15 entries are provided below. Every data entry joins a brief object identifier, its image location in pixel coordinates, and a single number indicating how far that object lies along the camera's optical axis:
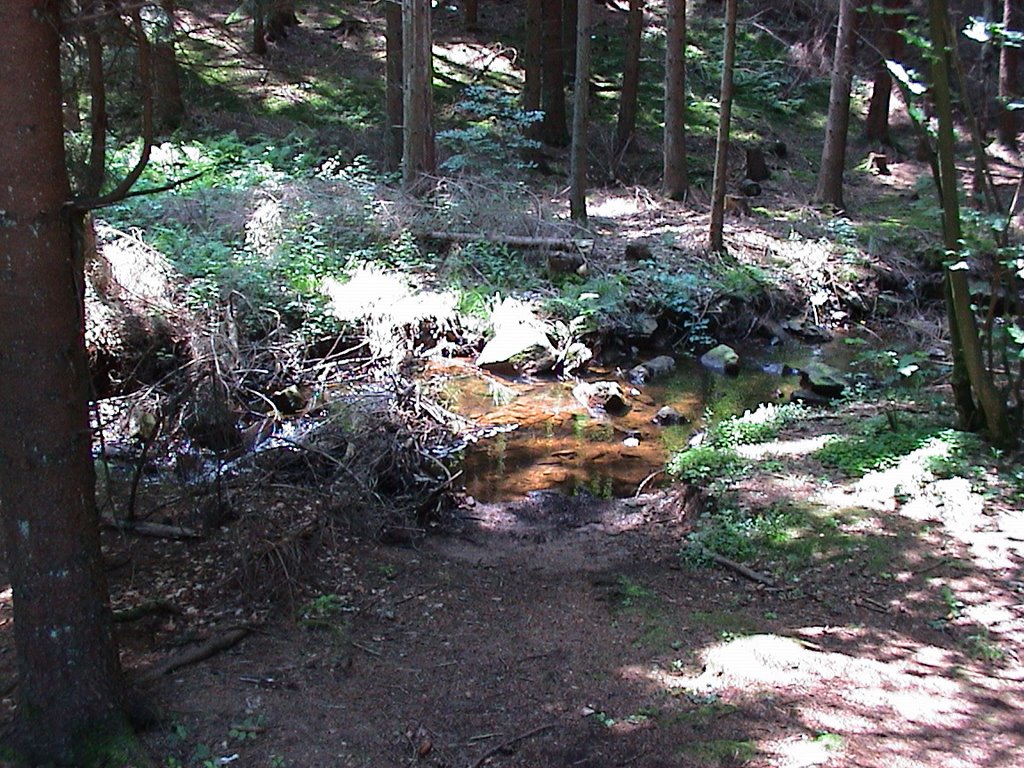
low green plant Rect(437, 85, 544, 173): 17.97
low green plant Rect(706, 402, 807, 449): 9.18
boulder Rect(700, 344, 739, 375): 13.52
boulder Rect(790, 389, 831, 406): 11.09
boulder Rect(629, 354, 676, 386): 13.09
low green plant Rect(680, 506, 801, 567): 6.74
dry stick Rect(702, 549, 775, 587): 6.32
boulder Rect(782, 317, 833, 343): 15.10
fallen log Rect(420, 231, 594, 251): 15.36
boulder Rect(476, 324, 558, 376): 13.18
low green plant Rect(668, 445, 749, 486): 8.00
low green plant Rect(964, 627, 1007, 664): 5.06
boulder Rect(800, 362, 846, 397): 11.31
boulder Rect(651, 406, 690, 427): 11.27
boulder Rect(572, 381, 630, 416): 11.83
